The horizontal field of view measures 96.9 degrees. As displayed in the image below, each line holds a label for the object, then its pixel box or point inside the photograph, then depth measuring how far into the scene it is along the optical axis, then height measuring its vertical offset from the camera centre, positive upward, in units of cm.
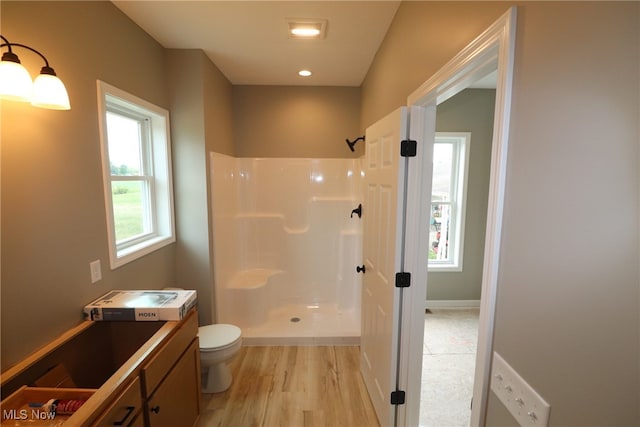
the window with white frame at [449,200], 348 -19
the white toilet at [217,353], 209 -127
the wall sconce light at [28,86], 97 +34
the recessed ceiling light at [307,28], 192 +109
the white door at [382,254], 159 -45
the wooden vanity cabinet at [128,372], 107 -86
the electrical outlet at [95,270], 157 -50
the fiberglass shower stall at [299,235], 336 -63
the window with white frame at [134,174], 171 +5
